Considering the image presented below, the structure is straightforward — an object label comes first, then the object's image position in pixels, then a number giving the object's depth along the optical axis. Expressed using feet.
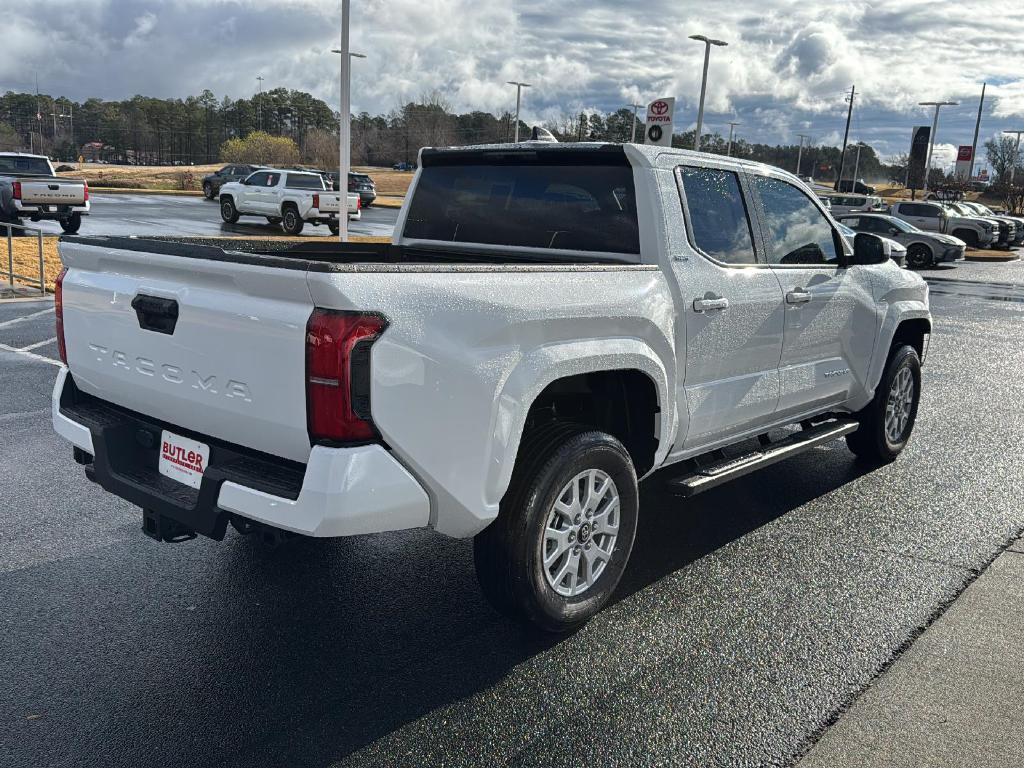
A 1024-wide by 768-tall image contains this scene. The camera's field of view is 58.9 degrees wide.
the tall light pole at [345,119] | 51.13
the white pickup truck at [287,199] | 84.28
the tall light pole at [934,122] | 201.23
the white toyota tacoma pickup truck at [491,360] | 9.37
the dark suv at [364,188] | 124.16
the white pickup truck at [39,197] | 69.56
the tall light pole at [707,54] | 111.14
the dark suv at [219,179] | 137.28
